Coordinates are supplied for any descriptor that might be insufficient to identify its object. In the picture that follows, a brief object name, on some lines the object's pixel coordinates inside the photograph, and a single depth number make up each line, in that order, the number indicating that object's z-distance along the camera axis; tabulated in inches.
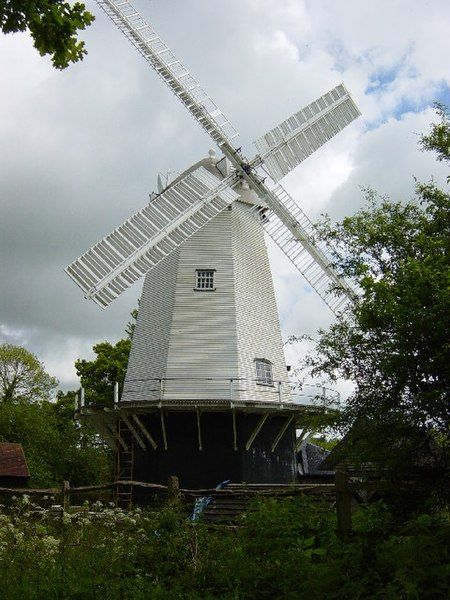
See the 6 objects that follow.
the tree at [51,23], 222.7
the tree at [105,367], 1384.1
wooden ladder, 695.1
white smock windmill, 669.9
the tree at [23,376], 1679.4
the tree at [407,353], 259.1
